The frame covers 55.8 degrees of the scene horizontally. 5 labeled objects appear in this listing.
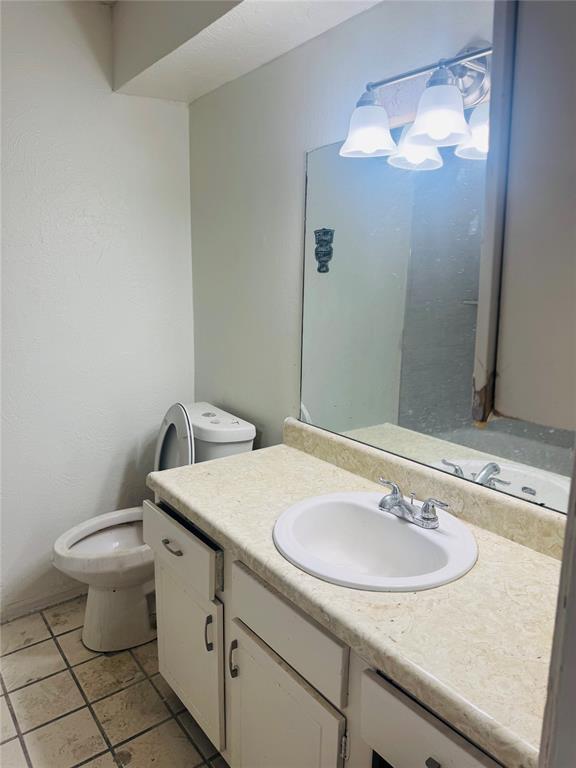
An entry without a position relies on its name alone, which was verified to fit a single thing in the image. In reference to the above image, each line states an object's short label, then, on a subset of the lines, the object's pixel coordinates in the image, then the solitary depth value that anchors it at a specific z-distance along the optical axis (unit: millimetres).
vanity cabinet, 861
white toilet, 1882
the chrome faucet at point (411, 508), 1236
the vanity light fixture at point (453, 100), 1205
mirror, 1260
